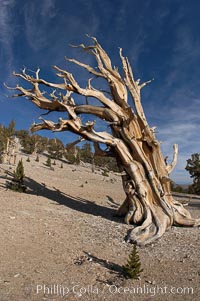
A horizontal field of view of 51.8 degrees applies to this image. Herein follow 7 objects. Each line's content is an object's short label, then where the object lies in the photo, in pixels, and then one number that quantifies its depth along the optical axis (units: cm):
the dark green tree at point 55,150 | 2952
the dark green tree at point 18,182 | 987
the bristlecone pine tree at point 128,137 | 686
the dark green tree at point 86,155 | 3391
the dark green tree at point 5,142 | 1937
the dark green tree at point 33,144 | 2854
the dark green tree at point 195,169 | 1994
